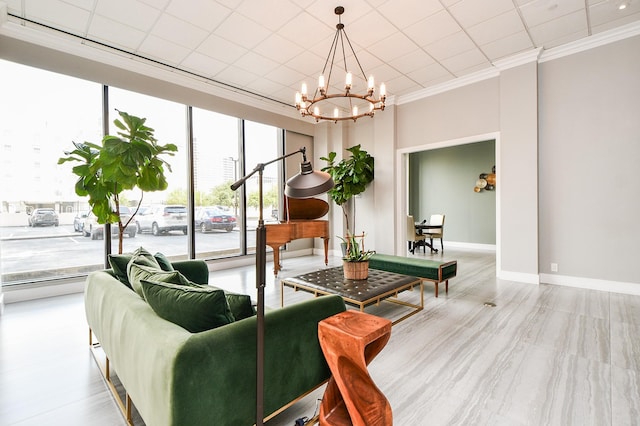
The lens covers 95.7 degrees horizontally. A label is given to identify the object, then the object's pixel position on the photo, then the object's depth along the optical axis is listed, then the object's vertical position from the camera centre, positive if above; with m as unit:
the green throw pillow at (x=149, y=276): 1.57 -0.35
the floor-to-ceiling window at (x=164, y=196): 4.64 +0.29
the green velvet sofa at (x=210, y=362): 1.05 -0.62
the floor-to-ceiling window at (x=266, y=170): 6.07 +1.02
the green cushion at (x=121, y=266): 2.09 -0.38
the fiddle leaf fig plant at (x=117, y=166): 3.03 +0.53
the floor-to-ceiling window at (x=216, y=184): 5.31 +0.56
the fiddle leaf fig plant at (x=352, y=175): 6.01 +0.78
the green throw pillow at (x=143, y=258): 1.99 -0.32
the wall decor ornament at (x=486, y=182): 7.53 +0.74
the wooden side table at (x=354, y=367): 1.32 -0.75
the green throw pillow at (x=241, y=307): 1.48 -0.48
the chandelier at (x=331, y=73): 3.11 +2.23
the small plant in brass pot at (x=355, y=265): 3.11 -0.57
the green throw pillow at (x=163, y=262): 2.35 -0.40
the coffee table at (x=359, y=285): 2.64 -0.75
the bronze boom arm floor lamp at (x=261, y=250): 1.15 -0.15
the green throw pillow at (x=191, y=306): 1.28 -0.42
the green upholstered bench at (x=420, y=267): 3.65 -0.75
